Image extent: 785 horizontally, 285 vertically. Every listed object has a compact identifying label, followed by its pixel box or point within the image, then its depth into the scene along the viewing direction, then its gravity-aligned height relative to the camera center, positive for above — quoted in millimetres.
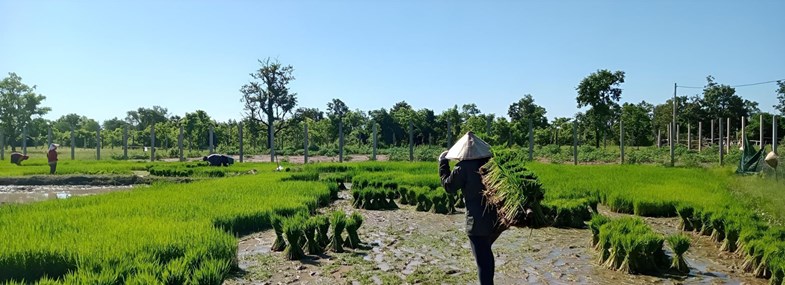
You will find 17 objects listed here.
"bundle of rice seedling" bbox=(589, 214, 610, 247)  7102 -1060
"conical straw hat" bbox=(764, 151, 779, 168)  12656 -368
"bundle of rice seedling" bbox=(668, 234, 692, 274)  5906 -1137
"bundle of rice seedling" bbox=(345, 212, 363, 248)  7156 -1146
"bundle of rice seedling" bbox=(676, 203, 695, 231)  8656 -1123
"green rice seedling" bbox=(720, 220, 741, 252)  6816 -1175
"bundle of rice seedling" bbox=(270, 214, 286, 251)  6957 -1154
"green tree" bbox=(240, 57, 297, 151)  36312 +3138
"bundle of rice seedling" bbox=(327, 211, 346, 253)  6984 -1139
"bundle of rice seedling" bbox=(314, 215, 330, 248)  7032 -1151
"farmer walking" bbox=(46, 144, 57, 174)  19234 -537
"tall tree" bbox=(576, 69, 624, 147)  29688 +2768
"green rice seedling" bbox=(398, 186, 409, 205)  12523 -1195
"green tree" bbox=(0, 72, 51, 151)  47781 +3250
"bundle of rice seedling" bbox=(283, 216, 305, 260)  6539 -1152
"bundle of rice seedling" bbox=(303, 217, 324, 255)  6777 -1210
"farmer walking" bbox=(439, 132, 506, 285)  4691 -458
